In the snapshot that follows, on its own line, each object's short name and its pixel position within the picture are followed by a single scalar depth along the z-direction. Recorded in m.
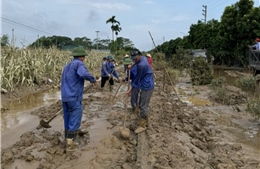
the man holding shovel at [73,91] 5.14
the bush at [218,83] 12.87
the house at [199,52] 28.80
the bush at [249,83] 12.45
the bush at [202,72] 16.50
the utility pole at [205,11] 52.38
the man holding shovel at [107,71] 12.10
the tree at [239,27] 25.03
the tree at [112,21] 46.95
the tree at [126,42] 91.40
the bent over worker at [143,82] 6.39
